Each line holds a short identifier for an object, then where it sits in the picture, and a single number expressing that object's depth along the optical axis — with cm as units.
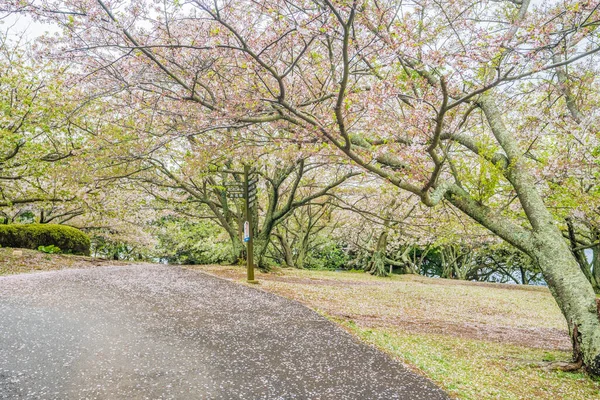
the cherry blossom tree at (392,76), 582
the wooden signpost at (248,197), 1130
